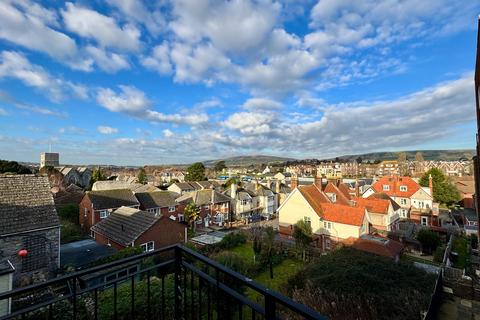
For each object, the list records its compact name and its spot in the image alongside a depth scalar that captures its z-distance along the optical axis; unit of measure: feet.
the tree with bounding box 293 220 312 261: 67.82
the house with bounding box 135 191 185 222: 95.44
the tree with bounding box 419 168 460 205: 135.04
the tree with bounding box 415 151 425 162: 258.86
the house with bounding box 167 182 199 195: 126.76
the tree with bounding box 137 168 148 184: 190.90
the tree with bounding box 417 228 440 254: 74.28
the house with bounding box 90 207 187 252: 57.62
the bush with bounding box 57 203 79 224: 92.53
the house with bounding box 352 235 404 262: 57.31
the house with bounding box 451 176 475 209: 133.80
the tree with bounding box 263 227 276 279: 57.88
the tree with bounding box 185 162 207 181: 185.06
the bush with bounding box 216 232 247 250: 73.56
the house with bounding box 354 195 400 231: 82.82
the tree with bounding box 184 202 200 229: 98.32
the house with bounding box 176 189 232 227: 107.65
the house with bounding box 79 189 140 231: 82.99
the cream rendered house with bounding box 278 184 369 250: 72.18
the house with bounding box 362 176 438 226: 105.50
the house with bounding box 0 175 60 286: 39.24
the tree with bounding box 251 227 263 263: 63.52
